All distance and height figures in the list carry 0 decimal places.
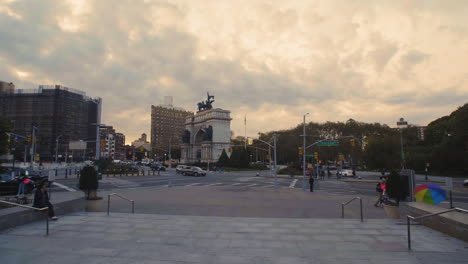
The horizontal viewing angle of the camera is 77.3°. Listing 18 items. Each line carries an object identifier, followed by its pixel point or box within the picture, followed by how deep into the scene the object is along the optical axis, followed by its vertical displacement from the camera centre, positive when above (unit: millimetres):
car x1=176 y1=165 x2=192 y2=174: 53556 -2107
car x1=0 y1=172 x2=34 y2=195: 20812 -2266
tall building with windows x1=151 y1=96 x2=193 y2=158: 171975 +2961
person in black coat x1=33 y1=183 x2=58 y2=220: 11172 -1596
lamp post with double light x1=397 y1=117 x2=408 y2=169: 35656 +4423
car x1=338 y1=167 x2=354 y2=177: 54788 -2732
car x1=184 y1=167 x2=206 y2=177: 51406 -2588
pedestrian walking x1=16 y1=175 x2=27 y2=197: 18062 -2011
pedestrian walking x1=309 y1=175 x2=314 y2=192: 26581 -2153
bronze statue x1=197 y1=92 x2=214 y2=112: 100938 +18159
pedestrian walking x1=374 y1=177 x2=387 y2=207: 16053 -1742
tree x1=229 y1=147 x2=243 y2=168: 80550 -661
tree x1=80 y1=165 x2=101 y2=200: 16328 -1481
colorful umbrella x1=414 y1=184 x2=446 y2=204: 10906 -1309
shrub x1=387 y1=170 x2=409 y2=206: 12602 -1286
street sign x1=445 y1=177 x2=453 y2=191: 18034 -1506
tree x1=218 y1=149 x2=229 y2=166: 80875 -685
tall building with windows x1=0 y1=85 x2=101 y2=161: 111250 +16397
